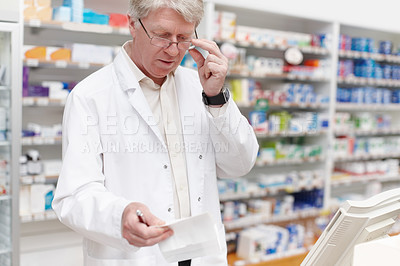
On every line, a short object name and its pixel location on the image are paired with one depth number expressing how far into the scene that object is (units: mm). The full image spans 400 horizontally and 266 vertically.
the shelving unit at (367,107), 5387
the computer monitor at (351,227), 1275
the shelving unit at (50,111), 3543
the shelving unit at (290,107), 4758
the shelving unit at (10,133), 3215
